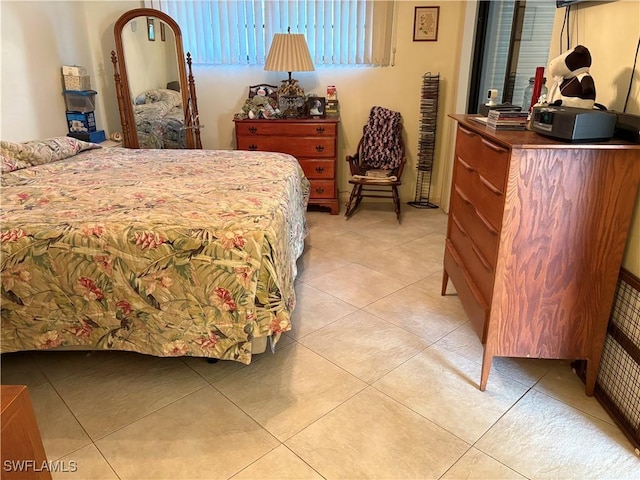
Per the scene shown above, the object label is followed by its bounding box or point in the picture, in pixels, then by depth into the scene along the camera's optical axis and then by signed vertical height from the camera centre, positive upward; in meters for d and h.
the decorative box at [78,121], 3.53 -0.37
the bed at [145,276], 1.71 -0.73
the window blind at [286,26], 3.99 +0.39
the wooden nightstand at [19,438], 0.89 -0.71
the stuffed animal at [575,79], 1.78 -0.01
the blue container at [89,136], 3.47 -0.47
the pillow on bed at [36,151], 2.52 -0.46
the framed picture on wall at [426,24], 3.94 +0.42
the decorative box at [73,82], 3.43 -0.08
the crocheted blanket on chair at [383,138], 4.14 -0.54
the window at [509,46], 2.81 +0.20
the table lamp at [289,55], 3.77 +0.15
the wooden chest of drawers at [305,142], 4.00 -0.57
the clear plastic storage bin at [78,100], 3.47 -0.21
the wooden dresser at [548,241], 1.58 -0.57
